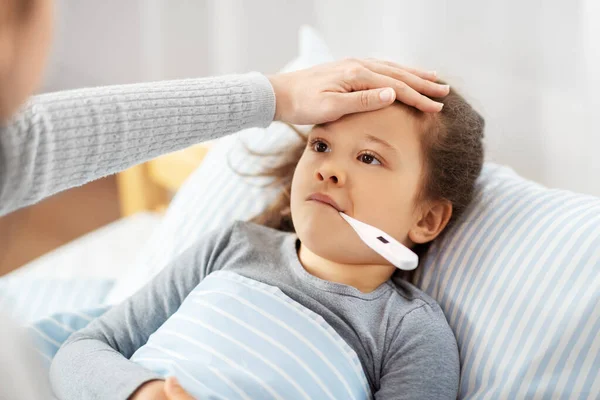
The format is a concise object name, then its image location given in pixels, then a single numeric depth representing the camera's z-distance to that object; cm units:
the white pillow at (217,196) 126
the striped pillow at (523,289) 84
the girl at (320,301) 86
